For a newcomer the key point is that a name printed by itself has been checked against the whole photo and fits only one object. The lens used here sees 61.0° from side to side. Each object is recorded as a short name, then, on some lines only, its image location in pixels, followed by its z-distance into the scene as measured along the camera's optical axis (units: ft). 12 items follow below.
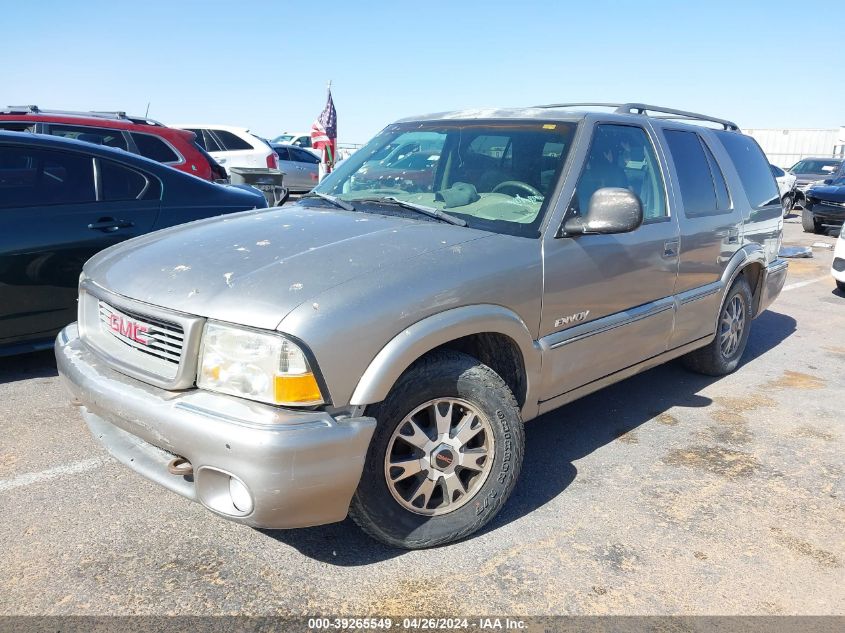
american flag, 58.65
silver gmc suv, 7.89
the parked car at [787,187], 60.96
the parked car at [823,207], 46.19
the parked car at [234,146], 48.11
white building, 110.22
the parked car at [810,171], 64.03
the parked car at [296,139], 86.25
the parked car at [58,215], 14.15
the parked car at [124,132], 26.63
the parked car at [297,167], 61.77
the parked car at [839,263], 26.66
